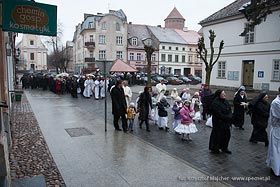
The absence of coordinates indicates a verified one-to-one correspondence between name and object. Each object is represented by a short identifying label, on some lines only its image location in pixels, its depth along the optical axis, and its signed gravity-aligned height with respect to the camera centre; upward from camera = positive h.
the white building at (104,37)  52.84 +8.26
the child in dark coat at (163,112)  9.52 -1.35
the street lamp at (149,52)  25.88 +2.52
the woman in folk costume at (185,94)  12.19 -0.87
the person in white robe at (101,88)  20.81 -1.01
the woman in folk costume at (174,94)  12.91 -0.89
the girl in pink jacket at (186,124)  8.09 -1.53
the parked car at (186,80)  42.58 -0.53
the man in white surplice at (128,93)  12.33 -0.84
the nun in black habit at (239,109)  9.90 -1.23
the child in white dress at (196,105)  11.30 -1.29
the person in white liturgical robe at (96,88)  20.11 -1.02
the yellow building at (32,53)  73.88 +6.47
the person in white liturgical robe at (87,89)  21.03 -1.12
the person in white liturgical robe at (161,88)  14.25 -0.65
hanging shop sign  5.22 +1.25
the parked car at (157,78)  38.08 -0.23
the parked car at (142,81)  36.45 -0.68
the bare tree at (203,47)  19.41 +2.43
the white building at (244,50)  23.11 +2.78
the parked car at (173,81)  39.97 -0.67
